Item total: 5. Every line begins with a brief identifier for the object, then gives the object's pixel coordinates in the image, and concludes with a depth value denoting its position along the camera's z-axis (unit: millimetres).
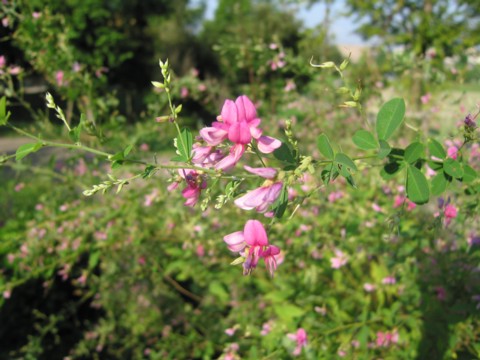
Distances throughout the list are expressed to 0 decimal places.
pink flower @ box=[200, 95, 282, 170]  124
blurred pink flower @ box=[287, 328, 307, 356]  267
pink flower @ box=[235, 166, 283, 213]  117
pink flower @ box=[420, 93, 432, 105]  446
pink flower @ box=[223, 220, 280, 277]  130
